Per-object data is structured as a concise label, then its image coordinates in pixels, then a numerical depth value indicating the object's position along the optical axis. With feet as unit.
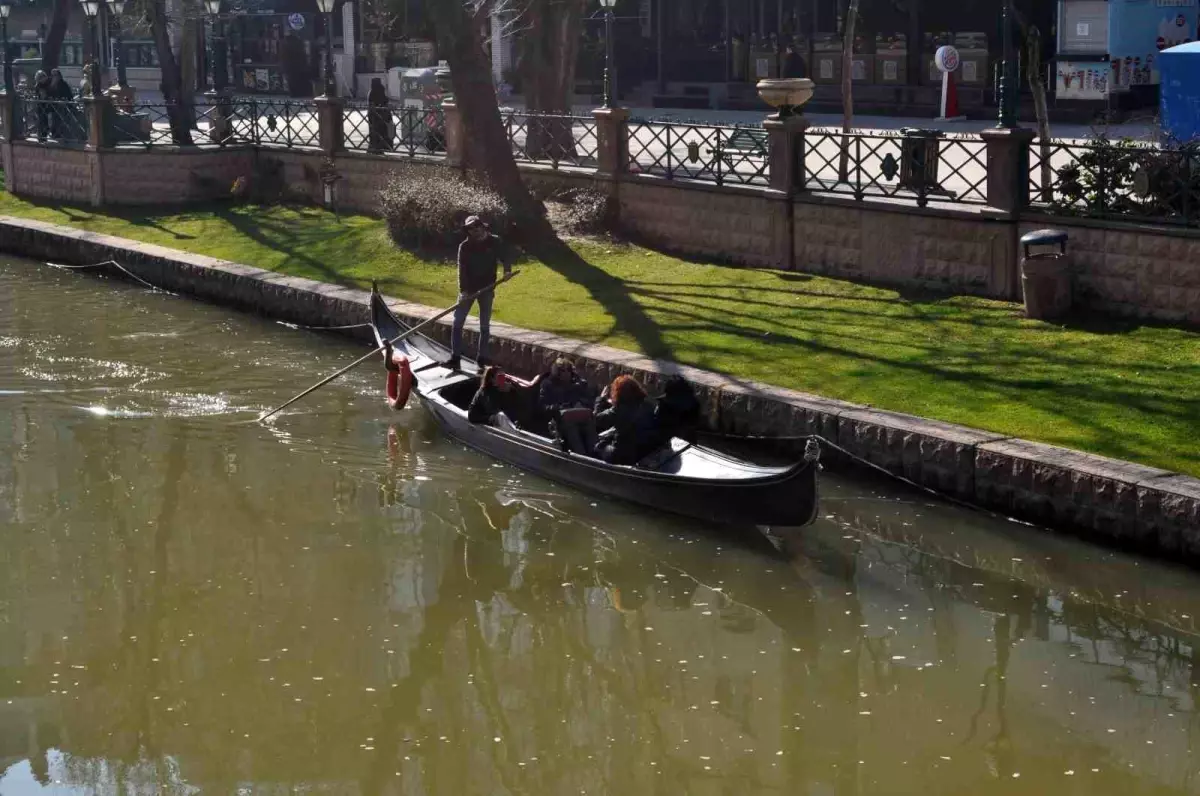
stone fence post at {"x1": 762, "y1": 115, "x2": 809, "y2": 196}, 67.56
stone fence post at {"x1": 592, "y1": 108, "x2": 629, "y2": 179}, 76.59
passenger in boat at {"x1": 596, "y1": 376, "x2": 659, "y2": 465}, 45.65
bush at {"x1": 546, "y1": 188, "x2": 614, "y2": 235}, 77.51
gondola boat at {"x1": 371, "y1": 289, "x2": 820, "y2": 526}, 41.47
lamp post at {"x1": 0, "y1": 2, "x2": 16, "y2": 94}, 105.60
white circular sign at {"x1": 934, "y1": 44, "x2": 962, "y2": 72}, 103.30
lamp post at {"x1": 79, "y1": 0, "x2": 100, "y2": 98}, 101.40
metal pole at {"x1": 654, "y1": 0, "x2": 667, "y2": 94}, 137.39
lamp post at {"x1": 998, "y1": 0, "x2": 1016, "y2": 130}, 58.22
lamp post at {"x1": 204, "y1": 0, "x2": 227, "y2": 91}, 172.55
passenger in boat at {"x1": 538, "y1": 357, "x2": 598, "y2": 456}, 47.55
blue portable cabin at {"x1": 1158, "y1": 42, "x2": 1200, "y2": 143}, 75.66
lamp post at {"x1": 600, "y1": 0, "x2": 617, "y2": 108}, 80.18
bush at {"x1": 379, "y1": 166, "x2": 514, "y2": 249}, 76.59
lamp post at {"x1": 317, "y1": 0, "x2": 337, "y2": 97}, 95.00
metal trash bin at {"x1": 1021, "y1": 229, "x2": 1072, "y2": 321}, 56.39
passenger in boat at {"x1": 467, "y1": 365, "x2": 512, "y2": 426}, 50.90
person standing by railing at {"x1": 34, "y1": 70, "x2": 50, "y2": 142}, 105.81
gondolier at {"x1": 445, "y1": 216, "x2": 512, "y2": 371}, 58.44
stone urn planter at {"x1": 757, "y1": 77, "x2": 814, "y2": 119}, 68.23
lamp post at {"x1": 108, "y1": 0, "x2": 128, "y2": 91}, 136.01
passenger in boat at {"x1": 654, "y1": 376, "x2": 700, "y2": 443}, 45.91
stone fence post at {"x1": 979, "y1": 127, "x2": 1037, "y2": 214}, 59.16
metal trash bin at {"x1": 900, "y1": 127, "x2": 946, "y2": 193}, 63.00
